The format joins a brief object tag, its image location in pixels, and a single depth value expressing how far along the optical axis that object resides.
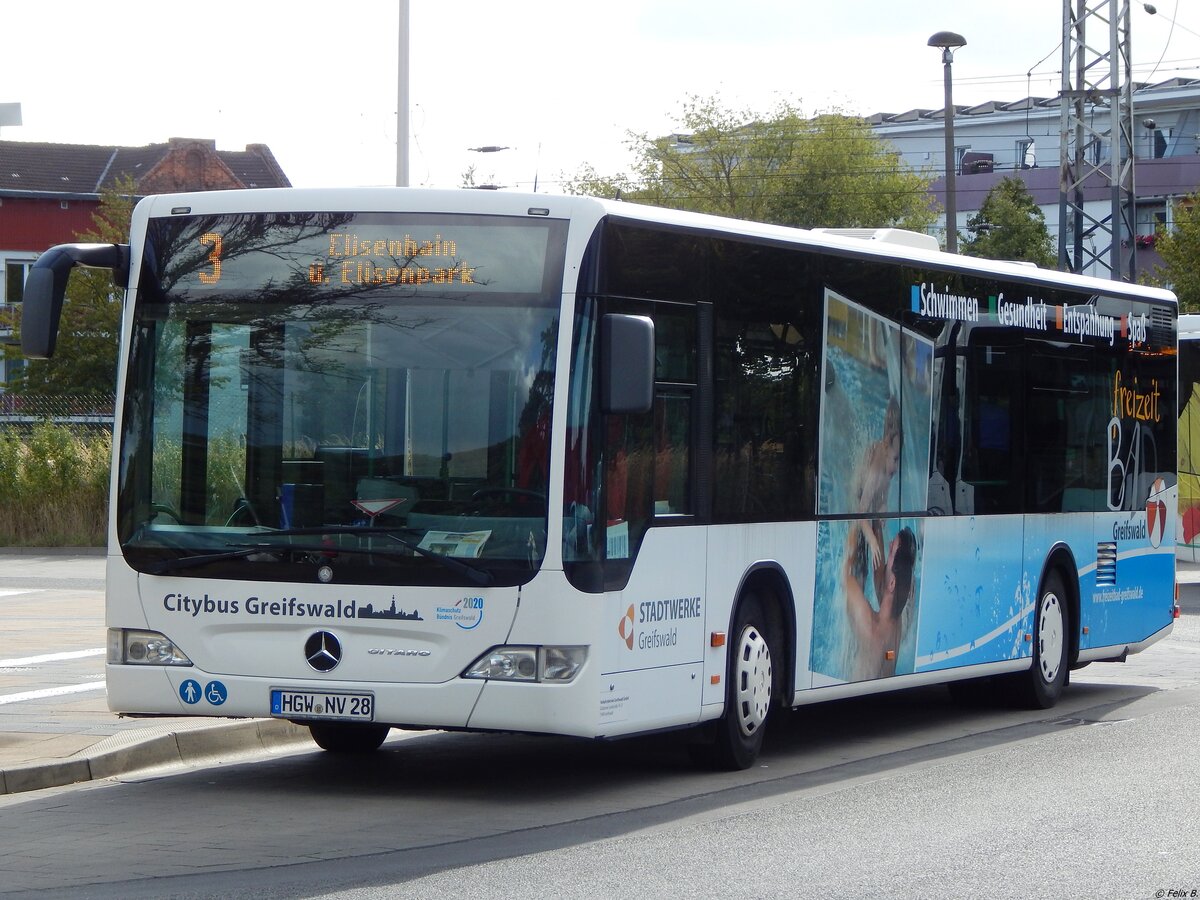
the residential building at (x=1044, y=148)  80.81
